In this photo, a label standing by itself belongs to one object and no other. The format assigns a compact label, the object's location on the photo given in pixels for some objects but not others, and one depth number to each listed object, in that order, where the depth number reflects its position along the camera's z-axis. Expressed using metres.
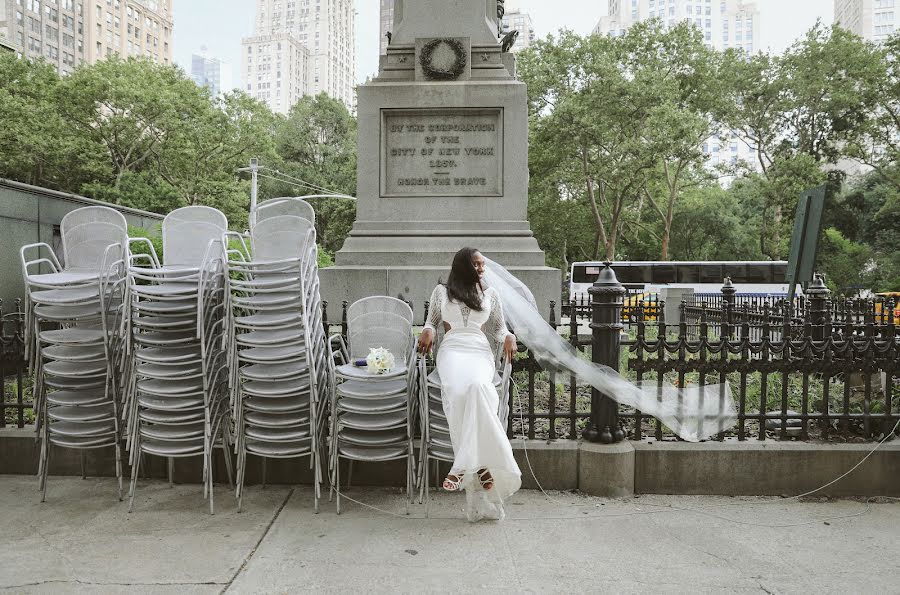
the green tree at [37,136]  30.67
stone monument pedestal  8.45
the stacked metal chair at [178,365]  4.58
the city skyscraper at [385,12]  97.85
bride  4.18
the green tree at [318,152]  43.84
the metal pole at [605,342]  5.03
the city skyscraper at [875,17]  100.19
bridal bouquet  4.57
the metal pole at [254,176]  29.65
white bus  33.94
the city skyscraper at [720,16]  128.62
